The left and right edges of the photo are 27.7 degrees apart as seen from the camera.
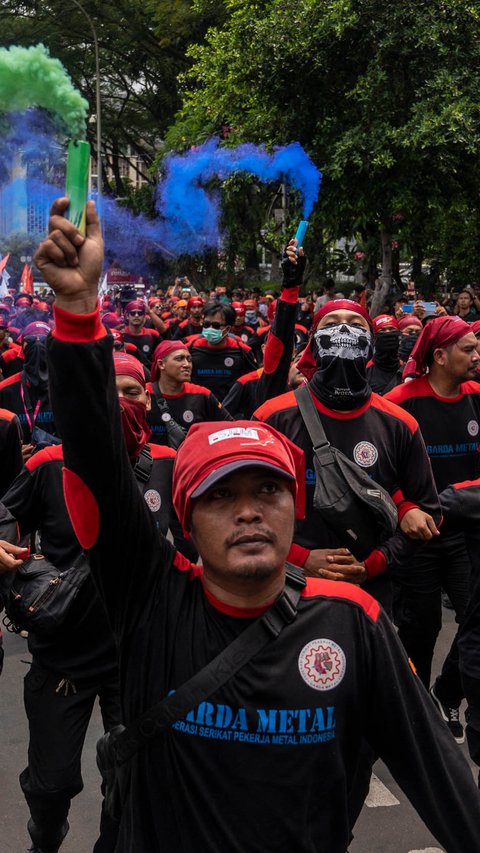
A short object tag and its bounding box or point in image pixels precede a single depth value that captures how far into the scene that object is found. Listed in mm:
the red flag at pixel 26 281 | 18406
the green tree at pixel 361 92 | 13039
